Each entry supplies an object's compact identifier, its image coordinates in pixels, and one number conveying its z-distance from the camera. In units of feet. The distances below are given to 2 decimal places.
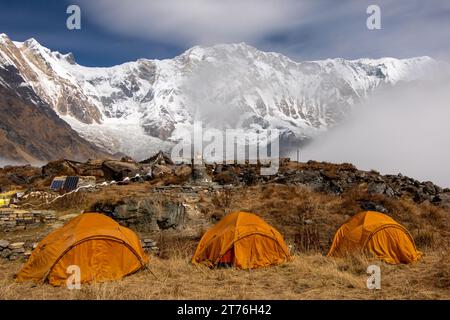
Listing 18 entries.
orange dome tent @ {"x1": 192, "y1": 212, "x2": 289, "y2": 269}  45.06
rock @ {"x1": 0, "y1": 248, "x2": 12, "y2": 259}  48.52
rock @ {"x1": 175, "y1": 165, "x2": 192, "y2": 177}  105.40
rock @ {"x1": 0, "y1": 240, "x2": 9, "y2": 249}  49.35
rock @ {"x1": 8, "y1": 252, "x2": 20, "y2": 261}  48.28
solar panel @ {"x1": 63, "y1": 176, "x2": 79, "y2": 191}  90.34
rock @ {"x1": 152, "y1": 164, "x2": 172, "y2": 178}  110.68
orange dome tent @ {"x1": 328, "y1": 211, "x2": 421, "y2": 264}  47.50
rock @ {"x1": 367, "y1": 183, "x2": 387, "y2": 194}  92.98
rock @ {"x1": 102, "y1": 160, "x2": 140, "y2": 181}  111.24
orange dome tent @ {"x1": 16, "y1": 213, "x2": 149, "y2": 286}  39.06
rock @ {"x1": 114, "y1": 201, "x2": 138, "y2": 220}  63.77
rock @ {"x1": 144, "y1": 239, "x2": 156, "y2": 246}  54.10
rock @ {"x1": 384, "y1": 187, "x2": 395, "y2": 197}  93.25
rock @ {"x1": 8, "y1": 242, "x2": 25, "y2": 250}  49.37
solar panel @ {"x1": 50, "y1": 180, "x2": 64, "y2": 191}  92.32
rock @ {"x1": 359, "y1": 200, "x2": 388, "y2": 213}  78.48
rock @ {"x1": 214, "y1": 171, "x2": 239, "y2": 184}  100.60
